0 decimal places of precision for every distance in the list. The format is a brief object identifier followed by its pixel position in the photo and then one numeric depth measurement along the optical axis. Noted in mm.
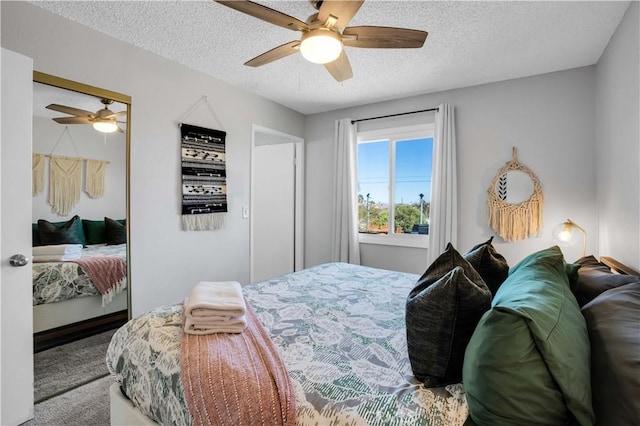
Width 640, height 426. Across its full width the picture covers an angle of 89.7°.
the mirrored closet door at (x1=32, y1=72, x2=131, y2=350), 2141
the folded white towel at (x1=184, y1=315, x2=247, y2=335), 1368
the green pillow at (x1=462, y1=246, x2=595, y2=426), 757
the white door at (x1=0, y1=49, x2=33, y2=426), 1743
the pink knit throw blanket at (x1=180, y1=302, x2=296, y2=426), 986
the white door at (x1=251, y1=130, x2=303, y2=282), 4336
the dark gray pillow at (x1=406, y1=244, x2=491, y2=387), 1035
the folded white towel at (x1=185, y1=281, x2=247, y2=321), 1391
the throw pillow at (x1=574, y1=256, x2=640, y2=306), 1332
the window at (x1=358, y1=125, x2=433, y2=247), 3697
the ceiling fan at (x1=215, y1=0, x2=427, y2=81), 1567
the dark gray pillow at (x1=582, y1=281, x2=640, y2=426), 716
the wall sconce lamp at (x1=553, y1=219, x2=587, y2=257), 2732
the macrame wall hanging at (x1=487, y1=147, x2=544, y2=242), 2998
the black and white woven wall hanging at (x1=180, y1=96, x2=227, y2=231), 2957
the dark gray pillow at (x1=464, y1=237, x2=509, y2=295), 1645
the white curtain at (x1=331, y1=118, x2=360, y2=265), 3967
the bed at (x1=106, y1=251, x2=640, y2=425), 794
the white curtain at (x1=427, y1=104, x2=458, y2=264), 3336
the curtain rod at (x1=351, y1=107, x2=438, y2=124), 3520
